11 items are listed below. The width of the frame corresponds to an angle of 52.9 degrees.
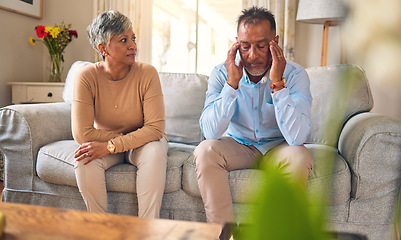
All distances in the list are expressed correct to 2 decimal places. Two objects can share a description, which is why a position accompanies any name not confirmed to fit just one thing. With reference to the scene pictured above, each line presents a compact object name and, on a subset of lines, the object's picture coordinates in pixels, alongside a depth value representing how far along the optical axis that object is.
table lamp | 2.76
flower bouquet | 3.38
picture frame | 3.34
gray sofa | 1.70
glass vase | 3.53
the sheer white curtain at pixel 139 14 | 3.86
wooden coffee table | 0.81
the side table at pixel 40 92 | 3.27
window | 3.96
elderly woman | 1.81
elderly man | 1.71
